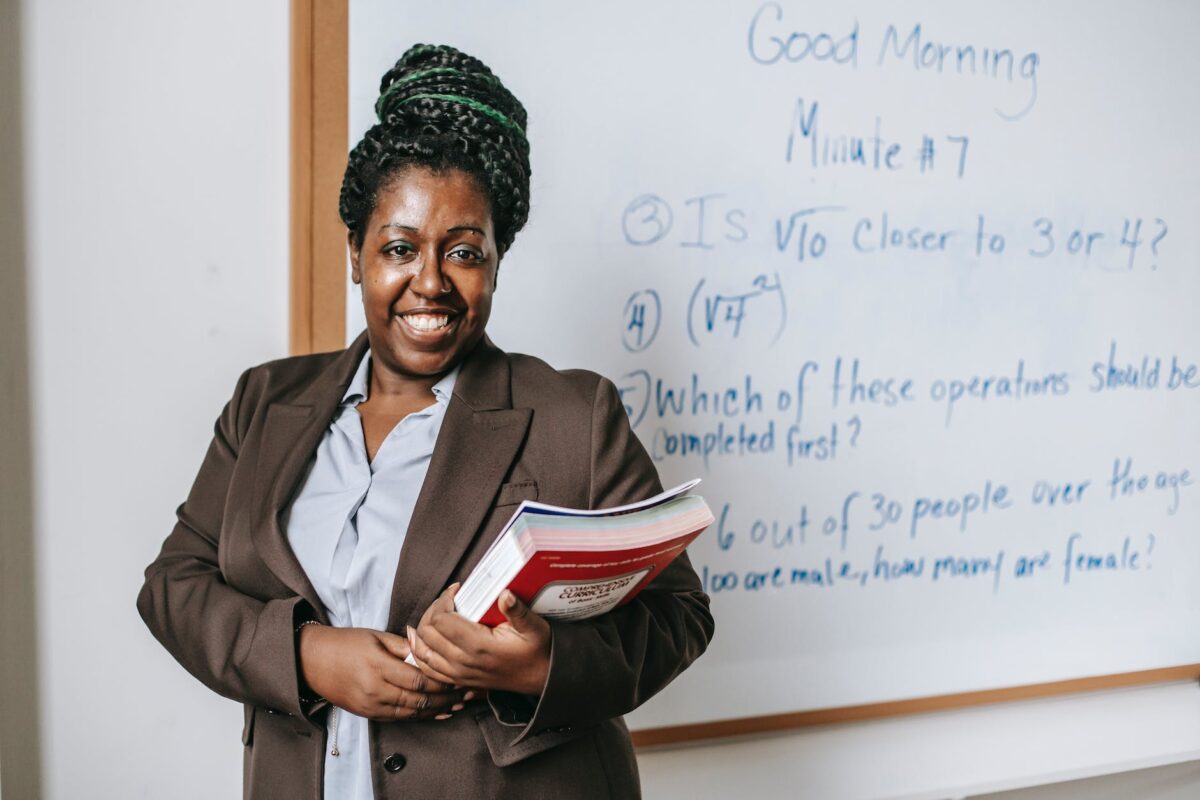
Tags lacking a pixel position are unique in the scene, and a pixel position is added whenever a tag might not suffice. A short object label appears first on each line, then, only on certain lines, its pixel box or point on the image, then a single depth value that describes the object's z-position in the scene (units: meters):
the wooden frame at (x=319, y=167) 1.31
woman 0.89
